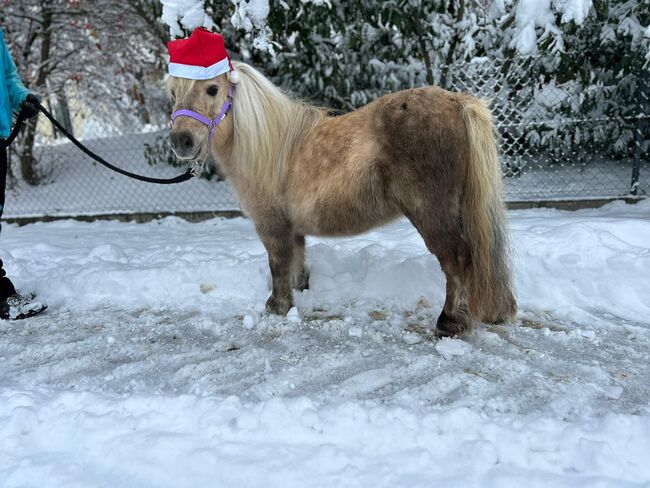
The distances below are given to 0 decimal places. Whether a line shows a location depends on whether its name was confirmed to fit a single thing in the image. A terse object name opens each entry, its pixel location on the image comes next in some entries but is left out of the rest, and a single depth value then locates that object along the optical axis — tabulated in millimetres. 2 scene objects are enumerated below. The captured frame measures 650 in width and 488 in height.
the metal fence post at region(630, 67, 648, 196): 4871
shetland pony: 2438
